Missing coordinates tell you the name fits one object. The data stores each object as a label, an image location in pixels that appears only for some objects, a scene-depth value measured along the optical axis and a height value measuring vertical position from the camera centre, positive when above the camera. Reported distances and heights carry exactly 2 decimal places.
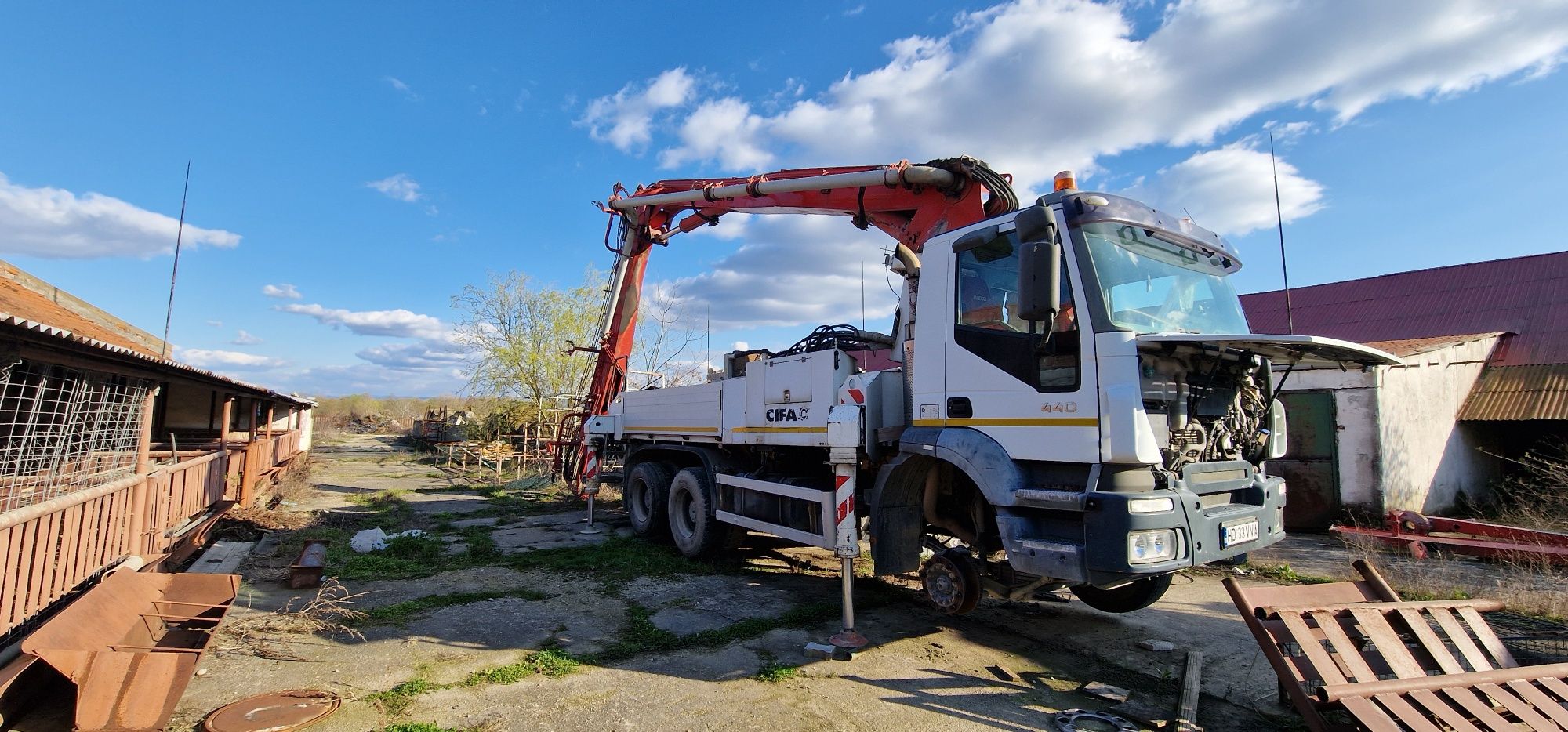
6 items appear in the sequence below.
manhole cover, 3.65 -1.63
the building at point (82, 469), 4.31 -0.57
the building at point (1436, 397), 10.34 +0.64
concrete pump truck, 3.98 +0.14
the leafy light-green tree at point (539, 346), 29.05 +2.90
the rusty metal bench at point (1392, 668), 3.32 -1.21
